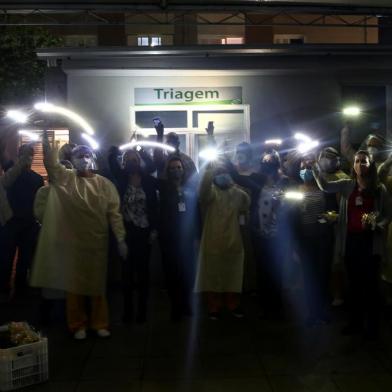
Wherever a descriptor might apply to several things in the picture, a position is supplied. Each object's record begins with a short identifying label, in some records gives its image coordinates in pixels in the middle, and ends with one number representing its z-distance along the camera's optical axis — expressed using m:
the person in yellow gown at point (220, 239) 6.63
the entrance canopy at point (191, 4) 8.43
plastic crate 4.81
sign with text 11.03
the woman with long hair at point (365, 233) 5.86
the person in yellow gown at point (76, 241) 6.02
